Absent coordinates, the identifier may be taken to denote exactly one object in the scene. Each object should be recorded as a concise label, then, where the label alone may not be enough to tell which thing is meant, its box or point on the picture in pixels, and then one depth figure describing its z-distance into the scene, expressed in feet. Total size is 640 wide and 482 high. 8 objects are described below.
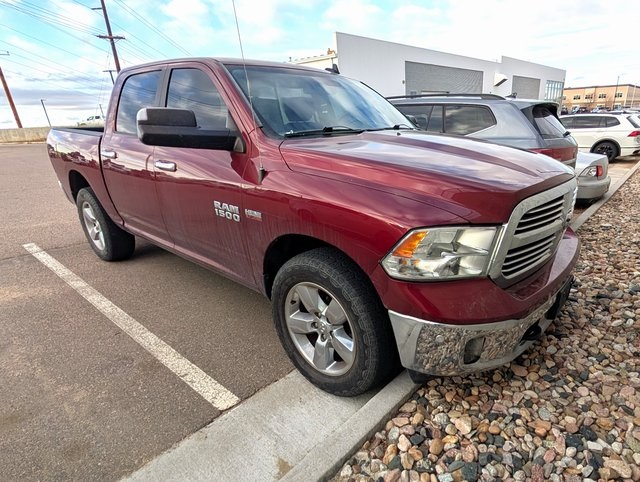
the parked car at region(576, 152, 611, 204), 19.96
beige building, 346.74
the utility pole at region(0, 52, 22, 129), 96.27
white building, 73.31
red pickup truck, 5.74
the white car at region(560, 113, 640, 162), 40.29
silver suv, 16.43
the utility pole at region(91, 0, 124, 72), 90.14
